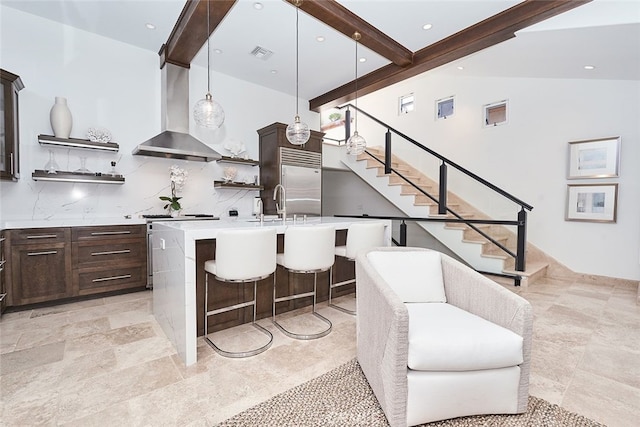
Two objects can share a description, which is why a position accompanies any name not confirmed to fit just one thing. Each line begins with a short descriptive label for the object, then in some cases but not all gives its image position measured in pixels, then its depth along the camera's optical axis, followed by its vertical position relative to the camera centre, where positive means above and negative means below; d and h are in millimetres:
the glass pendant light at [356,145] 4375 +817
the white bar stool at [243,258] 2217 -453
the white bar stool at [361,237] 3091 -390
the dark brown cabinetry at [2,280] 2912 -835
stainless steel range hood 4230 +1153
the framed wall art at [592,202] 4297 +10
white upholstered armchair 1426 -763
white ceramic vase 3551 +947
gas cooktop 4090 -264
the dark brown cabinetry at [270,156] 5227 +784
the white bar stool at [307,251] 2627 -459
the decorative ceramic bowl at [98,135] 3830 +816
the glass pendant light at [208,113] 2871 +836
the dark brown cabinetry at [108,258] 3414 -738
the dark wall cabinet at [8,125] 3084 +763
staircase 4430 -402
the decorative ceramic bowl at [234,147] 5129 +898
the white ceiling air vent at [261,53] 4262 +2153
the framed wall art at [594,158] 4258 +663
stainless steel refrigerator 5363 +372
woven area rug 1545 -1157
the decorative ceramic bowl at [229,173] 4996 +434
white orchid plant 4312 +216
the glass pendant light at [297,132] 3682 +848
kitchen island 2125 -619
